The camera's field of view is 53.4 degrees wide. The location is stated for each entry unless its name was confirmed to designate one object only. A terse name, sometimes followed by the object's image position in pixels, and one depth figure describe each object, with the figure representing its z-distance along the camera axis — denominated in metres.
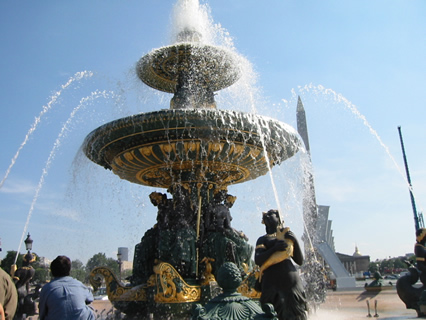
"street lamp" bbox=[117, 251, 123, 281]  18.30
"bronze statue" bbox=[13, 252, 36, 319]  7.45
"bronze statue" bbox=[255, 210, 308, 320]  4.07
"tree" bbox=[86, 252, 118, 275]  51.99
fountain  7.55
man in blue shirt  3.15
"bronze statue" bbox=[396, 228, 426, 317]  6.67
